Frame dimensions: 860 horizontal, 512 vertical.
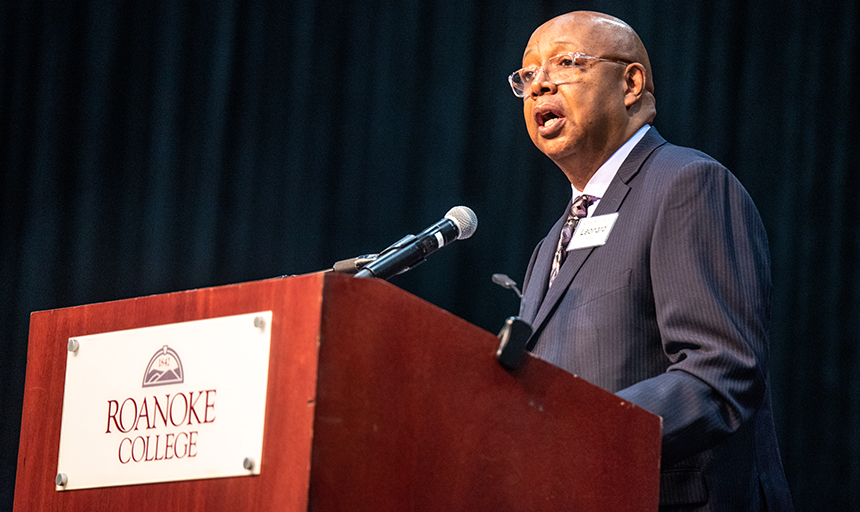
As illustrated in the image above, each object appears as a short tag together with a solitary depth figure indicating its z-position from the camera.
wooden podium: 6.08
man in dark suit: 6.63
